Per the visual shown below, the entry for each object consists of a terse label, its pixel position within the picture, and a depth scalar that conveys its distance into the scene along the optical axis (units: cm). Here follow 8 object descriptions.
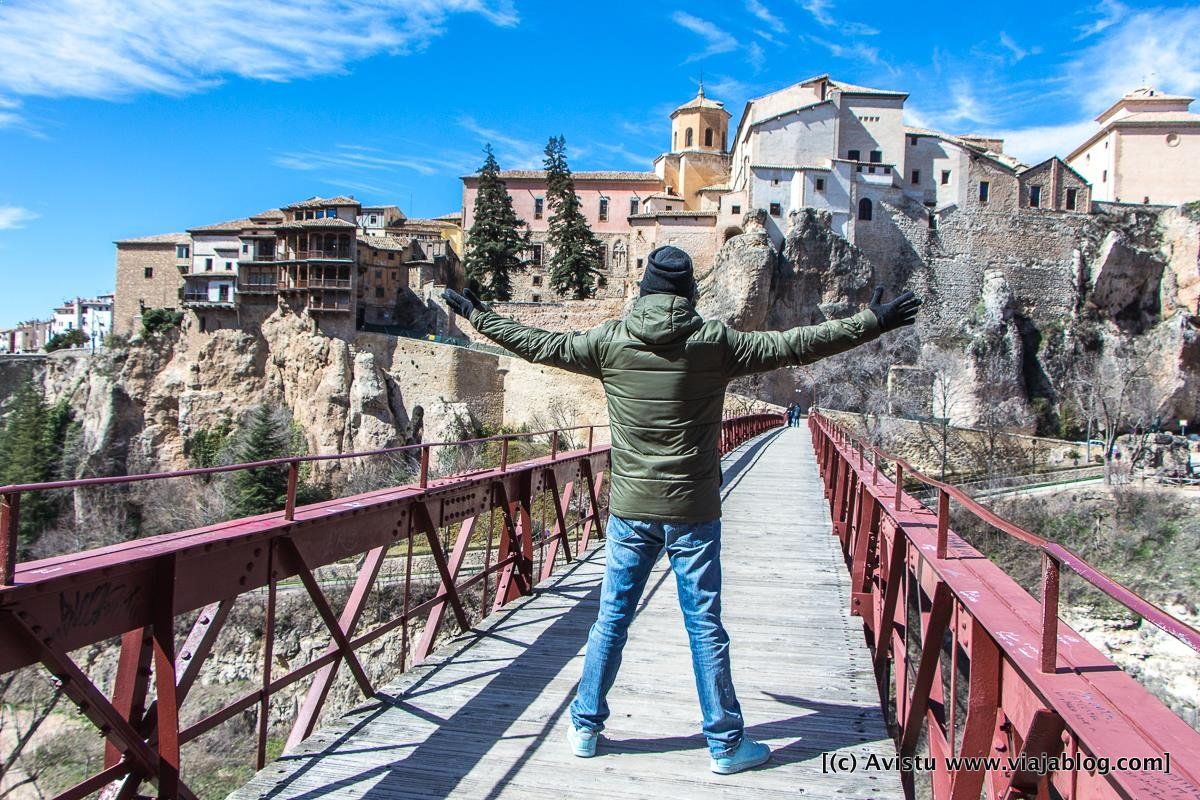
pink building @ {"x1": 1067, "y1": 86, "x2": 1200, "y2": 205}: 5134
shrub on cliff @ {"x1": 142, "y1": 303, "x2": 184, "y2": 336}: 4578
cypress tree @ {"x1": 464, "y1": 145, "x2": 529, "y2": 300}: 5200
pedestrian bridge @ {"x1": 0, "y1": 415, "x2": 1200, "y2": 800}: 239
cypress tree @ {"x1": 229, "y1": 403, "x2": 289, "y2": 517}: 2997
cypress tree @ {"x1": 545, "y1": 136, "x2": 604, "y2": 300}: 5191
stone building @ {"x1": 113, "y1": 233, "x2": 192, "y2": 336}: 5262
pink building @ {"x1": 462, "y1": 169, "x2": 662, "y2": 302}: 5669
